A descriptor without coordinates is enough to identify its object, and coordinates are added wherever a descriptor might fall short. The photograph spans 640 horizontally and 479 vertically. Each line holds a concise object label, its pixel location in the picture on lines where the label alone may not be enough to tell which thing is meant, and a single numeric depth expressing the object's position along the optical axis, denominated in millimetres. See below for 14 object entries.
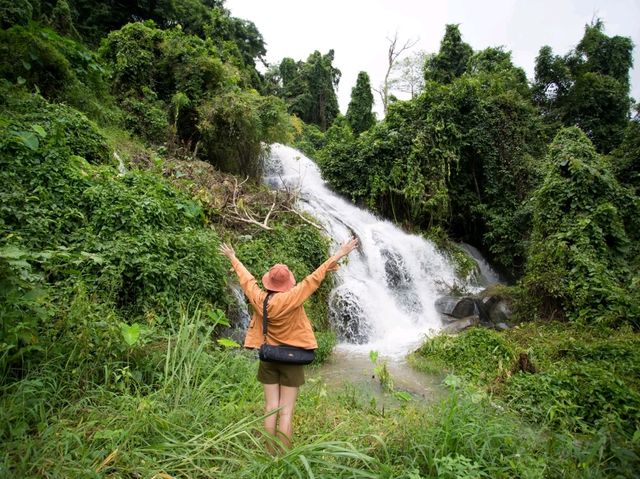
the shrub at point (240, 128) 10688
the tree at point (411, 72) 27062
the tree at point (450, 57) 23359
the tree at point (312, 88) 32562
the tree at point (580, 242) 7703
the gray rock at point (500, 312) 9180
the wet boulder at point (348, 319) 8328
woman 2971
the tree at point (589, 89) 18234
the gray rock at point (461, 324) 8562
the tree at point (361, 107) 28188
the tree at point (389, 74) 25984
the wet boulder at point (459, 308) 9758
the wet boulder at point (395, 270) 10484
